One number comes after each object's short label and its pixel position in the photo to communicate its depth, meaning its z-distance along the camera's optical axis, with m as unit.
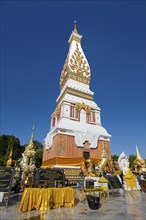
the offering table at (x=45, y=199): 5.34
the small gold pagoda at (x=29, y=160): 10.29
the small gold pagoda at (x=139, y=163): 20.92
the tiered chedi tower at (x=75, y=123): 14.94
